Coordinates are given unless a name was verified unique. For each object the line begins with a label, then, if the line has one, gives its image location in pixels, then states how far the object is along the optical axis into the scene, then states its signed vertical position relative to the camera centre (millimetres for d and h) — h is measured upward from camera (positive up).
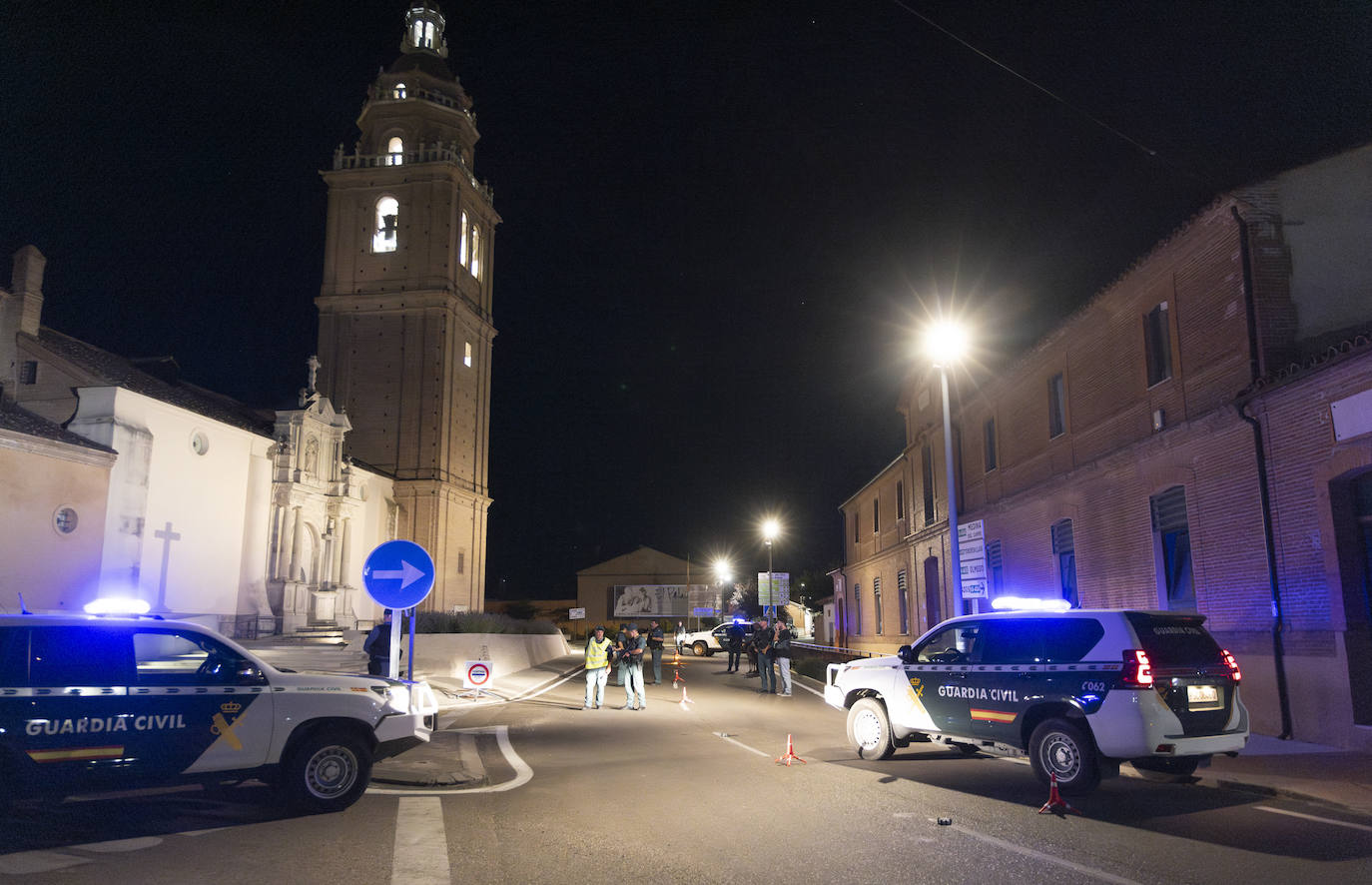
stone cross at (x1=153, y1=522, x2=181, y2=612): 33406 +2256
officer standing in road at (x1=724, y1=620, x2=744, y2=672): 31547 -1257
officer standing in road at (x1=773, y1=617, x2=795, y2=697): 21953 -993
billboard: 97644 +648
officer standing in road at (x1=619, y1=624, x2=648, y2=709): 18391 -1247
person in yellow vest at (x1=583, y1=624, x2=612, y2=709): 18266 -1128
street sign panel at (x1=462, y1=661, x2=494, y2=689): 19578 -1347
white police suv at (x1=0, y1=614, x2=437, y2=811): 7008 -844
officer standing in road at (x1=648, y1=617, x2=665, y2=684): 24953 -966
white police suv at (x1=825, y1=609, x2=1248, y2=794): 8719 -844
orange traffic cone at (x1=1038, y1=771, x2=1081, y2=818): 8117 -1692
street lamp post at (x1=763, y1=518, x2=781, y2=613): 44125 +3687
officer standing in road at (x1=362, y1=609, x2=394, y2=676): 15914 -673
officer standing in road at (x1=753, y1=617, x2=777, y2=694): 22297 -1181
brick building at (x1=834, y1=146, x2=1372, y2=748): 12422 +2646
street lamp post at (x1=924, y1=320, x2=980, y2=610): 17203 +4792
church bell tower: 54719 +17705
